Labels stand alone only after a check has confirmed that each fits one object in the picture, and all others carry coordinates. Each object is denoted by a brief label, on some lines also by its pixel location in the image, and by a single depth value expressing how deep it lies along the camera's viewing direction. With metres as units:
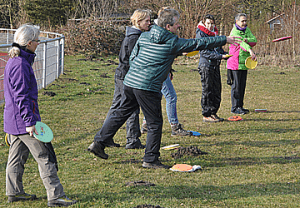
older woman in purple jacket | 6.82
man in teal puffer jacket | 8.88
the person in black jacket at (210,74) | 14.25
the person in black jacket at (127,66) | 10.52
